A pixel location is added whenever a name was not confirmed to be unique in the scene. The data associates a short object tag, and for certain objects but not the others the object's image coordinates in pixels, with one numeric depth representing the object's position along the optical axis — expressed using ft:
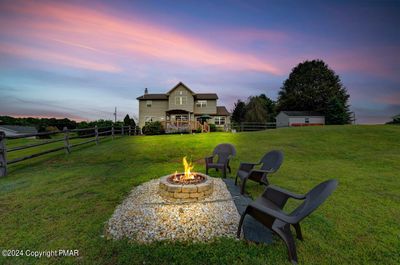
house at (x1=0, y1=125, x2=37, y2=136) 108.54
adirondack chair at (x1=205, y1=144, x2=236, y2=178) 21.44
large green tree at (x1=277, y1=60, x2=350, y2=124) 139.22
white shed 121.39
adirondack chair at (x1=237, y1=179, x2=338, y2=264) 7.55
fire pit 13.96
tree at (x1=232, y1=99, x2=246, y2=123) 128.21
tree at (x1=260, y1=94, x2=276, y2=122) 146.08
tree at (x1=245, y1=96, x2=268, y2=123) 112.47
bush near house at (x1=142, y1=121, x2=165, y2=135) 73.52
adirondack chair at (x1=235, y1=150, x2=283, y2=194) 15.66
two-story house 99.96
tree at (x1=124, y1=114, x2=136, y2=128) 90.62
